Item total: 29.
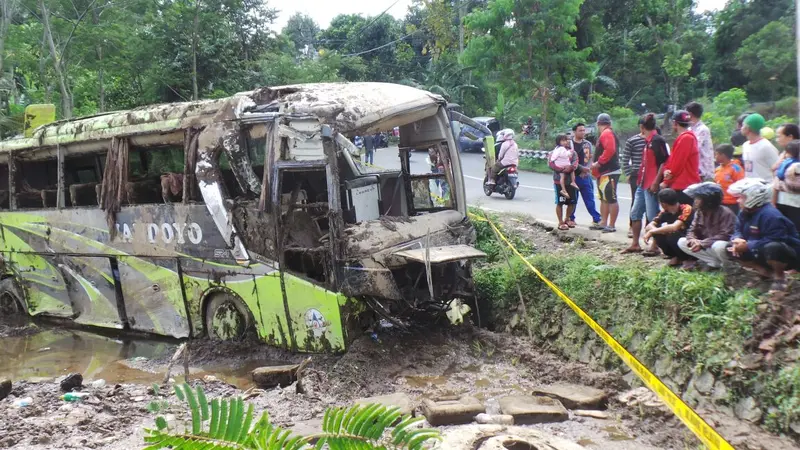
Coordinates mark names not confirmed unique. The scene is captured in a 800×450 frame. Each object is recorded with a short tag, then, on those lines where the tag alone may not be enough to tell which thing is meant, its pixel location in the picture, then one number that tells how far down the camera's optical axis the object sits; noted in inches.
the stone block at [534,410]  204.8
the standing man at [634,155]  335.0
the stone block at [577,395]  217.0
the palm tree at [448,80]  1294.3
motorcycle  579.8
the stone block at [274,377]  250.5
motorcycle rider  561.9
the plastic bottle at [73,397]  224.1
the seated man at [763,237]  197.6
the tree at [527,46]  761.6
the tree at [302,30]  1684.3
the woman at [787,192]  212.8
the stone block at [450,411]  201.9
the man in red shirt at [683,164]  271.3
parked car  1050.1
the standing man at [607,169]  348.5
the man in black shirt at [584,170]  376.8
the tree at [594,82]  935.0
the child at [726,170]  271.9
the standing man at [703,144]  289.0
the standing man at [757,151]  268.2
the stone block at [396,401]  212.5
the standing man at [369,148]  742.9
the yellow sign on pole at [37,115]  411.2
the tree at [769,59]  786.8
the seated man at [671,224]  251.1
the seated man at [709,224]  226.2
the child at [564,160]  371.6
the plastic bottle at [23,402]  224.4
